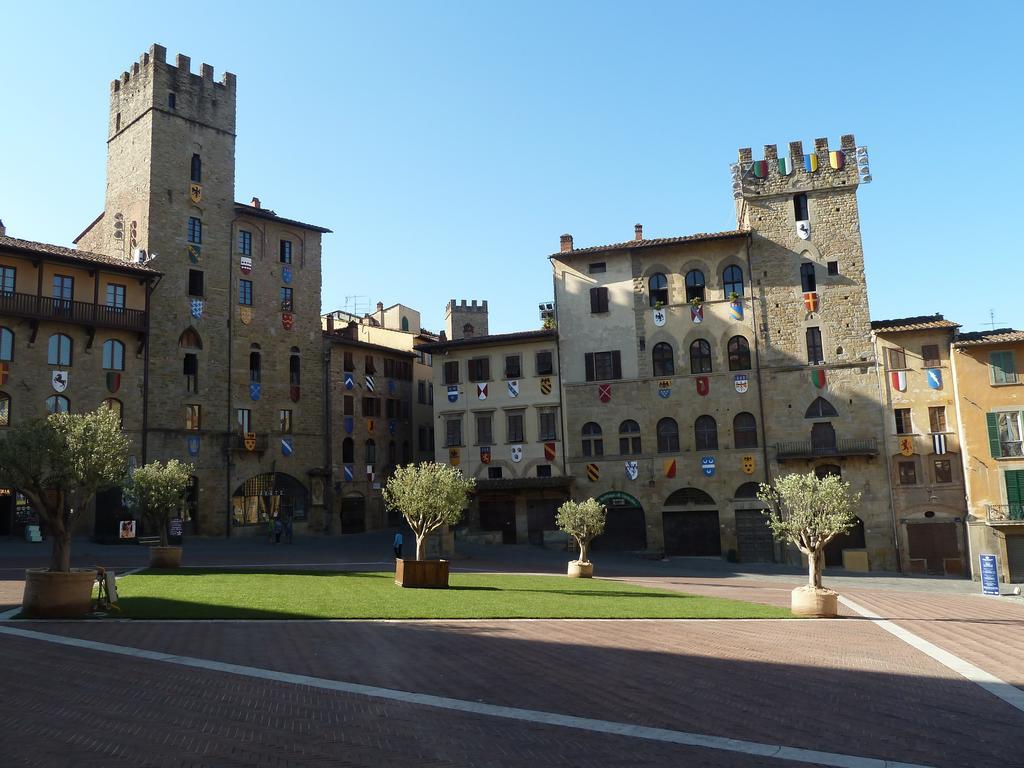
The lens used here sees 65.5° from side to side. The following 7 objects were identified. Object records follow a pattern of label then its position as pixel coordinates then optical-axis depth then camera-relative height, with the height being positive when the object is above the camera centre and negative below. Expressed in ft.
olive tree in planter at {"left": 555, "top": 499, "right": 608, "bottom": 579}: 102.01 -2.94
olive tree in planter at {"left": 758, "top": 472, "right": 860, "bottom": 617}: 68.08 -2.92
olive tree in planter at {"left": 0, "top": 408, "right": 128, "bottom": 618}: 54.34 +2.58
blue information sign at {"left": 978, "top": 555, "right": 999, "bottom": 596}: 94.78 -10.91
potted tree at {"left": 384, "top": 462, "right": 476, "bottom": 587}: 76.48 -0.29
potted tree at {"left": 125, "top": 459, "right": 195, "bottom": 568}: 89.20 +1.64
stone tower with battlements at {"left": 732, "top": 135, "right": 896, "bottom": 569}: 134.82 +29.55
